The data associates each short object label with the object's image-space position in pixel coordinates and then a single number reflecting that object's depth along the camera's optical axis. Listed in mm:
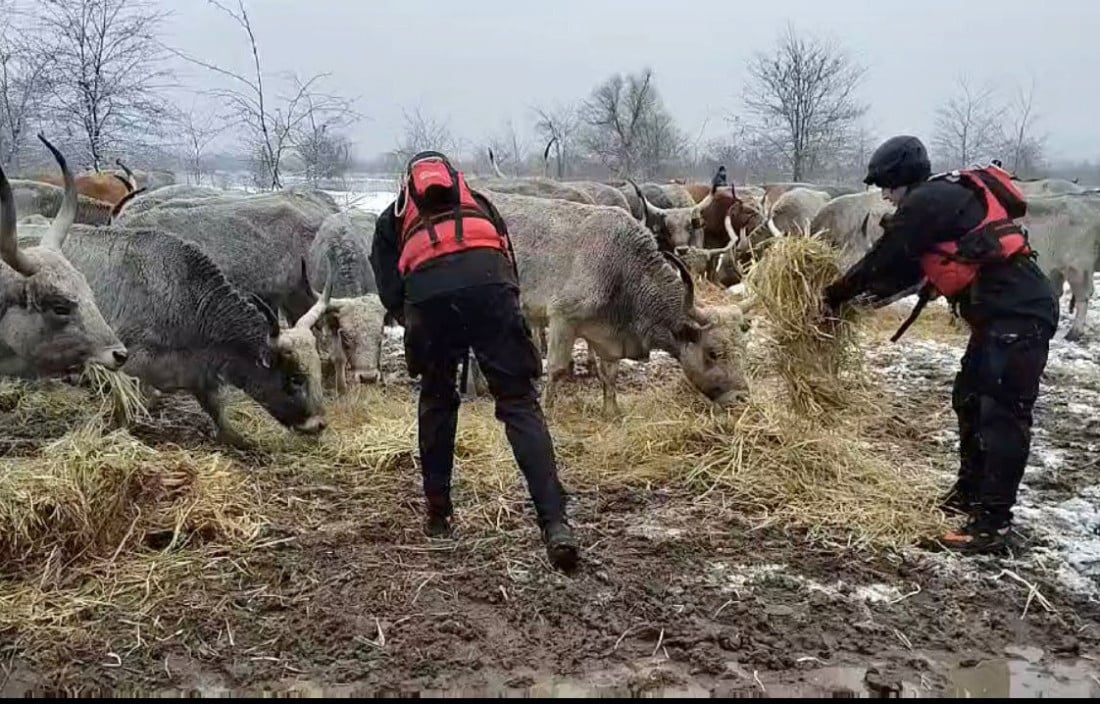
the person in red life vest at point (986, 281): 4953
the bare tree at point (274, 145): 16703
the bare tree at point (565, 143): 40778
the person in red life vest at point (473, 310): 4590
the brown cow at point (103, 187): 15195
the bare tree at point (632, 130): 39094
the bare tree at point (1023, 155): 34684
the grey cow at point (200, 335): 6984
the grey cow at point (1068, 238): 12727
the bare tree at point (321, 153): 18914
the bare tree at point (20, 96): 17922
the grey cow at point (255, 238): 9367
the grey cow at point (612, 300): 7520
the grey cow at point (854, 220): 14789
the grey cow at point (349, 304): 7754
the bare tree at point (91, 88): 17938
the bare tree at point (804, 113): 38688
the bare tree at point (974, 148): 36625
